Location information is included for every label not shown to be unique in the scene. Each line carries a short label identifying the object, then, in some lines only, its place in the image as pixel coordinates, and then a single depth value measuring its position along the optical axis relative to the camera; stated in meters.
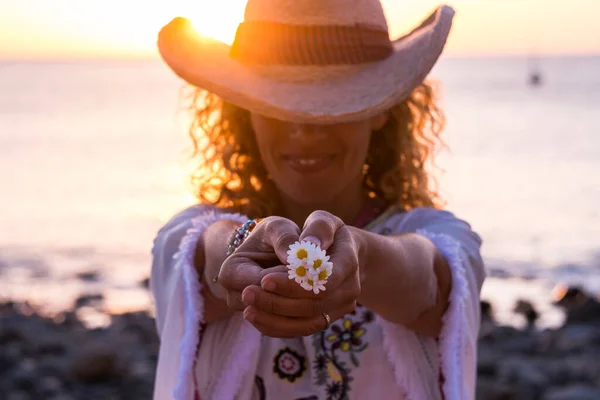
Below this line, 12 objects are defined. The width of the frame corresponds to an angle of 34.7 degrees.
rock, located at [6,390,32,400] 7.50
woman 2.48
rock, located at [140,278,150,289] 12.63
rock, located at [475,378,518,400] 7.30
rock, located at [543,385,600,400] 7.22
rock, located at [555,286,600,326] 10.40
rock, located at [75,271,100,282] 13.02
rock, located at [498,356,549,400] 7.68
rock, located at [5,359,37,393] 7.85
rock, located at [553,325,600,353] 9.29
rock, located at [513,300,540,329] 10.73
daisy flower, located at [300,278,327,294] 1.68
